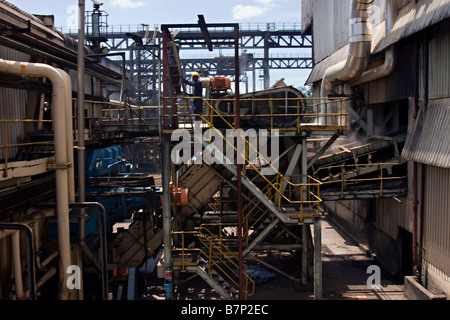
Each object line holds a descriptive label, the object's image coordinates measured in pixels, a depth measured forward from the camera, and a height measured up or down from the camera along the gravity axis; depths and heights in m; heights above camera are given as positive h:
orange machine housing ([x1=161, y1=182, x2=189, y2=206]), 12.51 -1.74
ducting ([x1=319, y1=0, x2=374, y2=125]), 15.58 +3.86
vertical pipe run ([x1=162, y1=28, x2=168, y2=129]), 11.16 +1.75
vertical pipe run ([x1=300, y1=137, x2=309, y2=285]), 12.48 -2.92
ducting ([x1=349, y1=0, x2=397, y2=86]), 14.43 +2.97
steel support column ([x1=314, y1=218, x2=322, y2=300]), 11.74 -3.64
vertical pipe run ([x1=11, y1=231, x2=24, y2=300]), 9.16 -2.79
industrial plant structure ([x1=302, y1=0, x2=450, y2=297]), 11.53 +0.72
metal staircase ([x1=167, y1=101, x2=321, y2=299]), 11.65 -2.28
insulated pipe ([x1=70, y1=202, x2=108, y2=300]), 10.51 -2.49
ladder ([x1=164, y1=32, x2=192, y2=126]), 12.98 +2.28
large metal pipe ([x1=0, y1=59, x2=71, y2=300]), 10.08 -0.45
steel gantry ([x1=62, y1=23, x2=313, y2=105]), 42.69 +9.11
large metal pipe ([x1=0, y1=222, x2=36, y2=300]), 8.61 -2.36
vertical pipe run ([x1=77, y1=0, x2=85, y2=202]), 11.64 +1.04
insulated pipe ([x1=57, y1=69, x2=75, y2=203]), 10.46 +0.20
